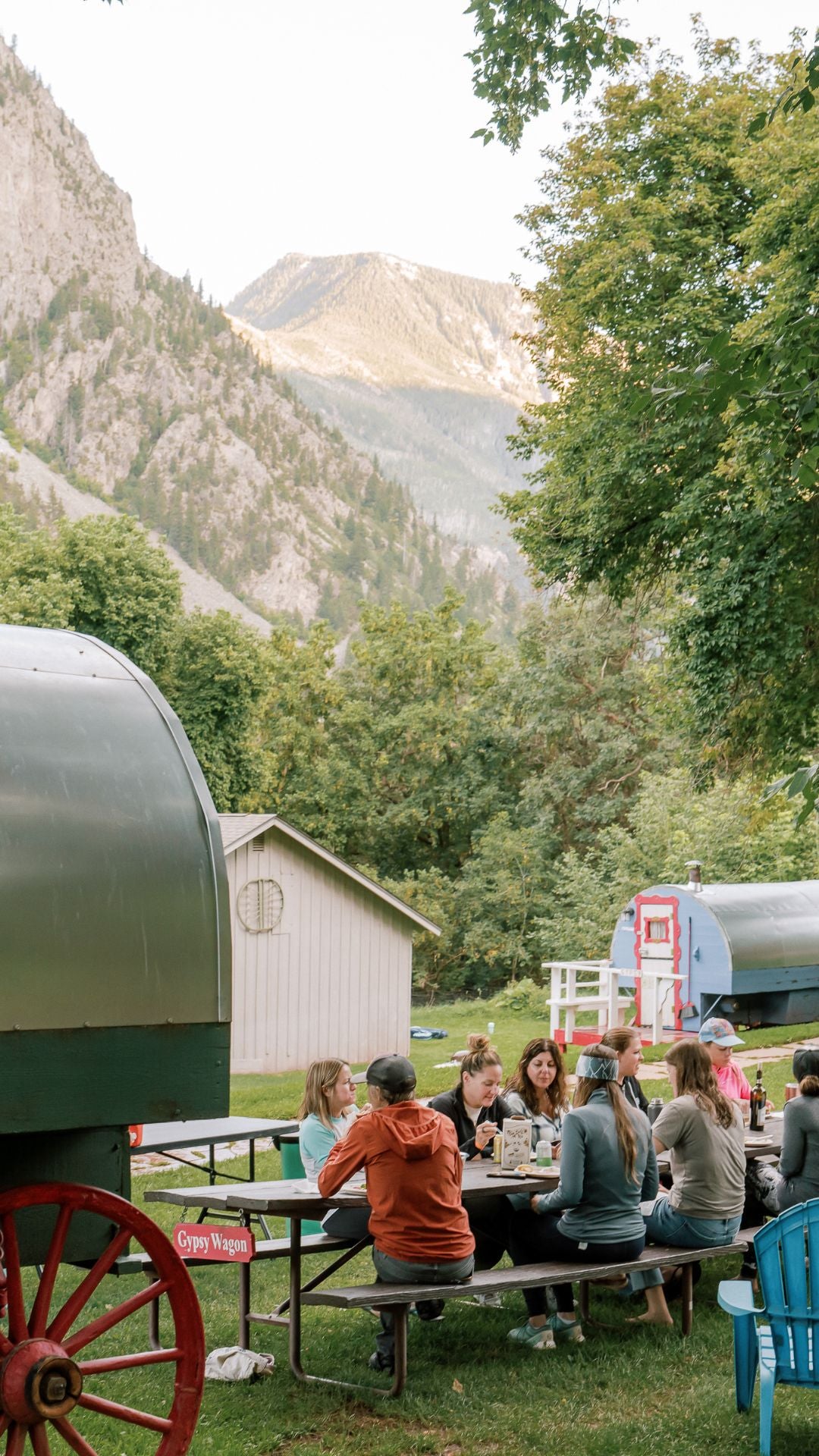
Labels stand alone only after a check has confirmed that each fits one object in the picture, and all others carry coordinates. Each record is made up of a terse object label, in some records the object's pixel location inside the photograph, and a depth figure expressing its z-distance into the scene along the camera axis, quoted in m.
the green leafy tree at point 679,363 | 18.33
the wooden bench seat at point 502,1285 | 5.86
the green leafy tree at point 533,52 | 9.31
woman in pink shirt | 8.50
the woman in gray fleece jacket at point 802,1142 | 7.08
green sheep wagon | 4.20
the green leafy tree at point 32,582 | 41.19
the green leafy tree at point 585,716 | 39.03
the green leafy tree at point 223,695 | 42.41
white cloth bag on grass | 6.20
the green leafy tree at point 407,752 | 43.41
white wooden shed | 23.36
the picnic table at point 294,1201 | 6.23
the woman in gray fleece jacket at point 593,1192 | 6.72
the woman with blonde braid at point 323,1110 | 7.18
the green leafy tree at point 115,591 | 43.25
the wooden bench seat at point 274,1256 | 6.48
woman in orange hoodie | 6.04
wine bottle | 9.10
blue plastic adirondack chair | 5.29
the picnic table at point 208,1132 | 8.70
